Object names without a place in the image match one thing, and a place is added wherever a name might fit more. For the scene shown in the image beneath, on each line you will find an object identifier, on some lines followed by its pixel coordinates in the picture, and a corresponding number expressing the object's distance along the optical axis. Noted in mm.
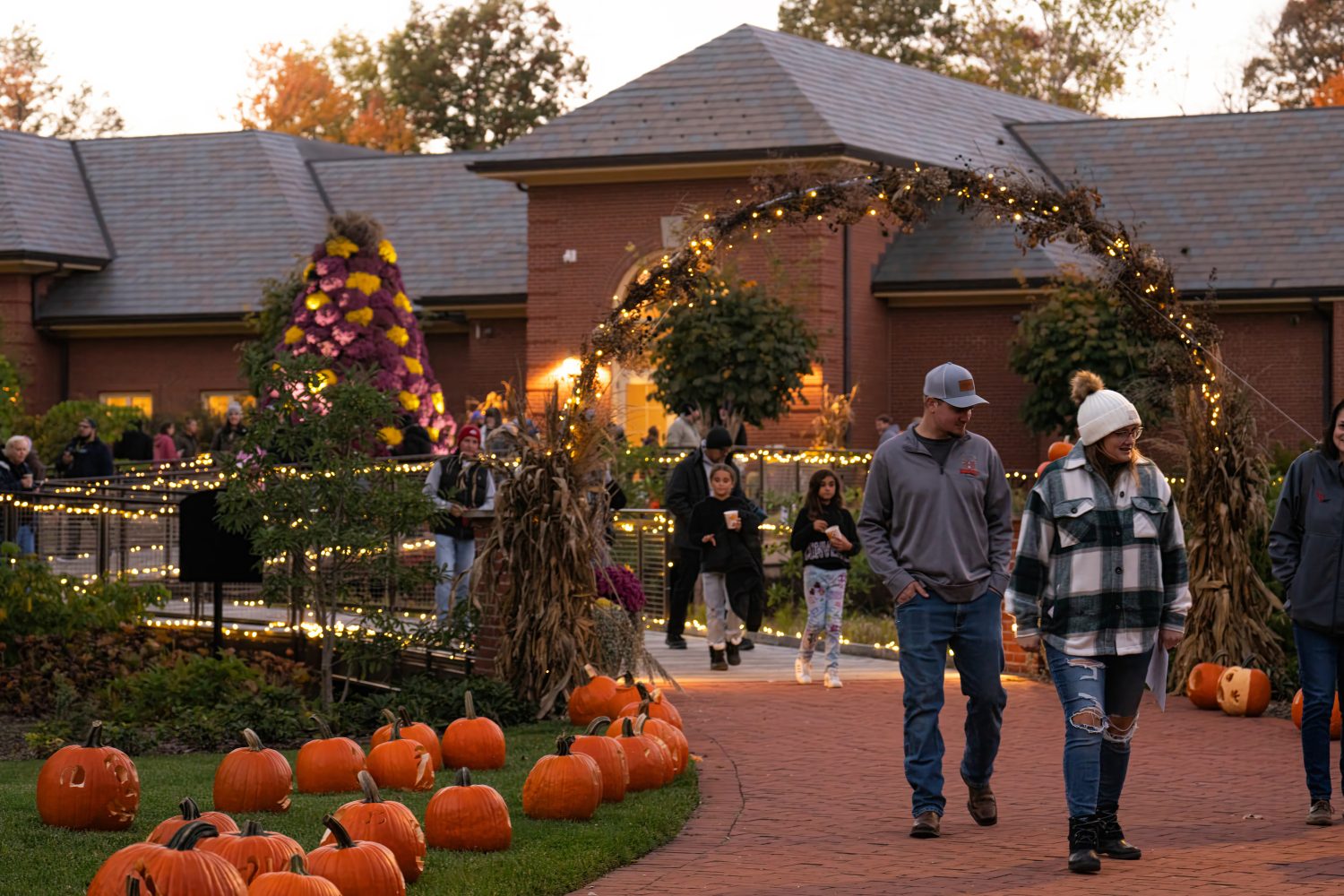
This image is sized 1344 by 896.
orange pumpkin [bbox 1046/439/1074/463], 14981
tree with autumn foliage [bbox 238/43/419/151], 67125
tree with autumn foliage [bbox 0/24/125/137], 74875
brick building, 31375
